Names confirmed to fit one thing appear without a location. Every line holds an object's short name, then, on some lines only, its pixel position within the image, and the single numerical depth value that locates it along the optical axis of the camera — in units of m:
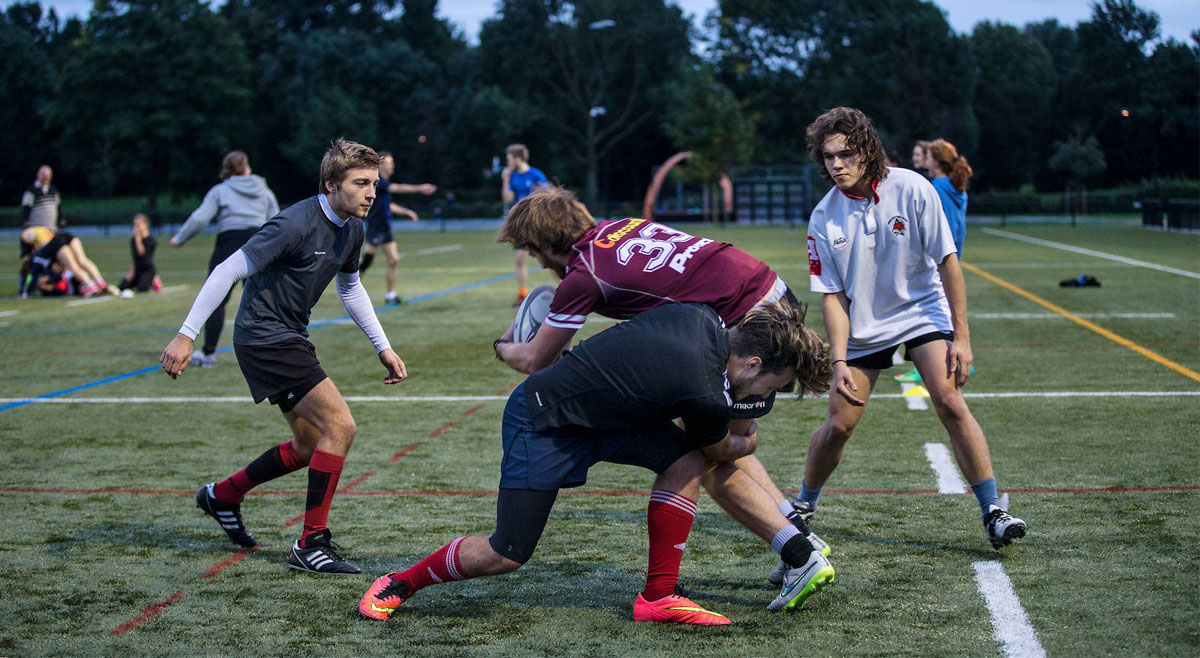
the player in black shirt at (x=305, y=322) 4.90
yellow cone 9.07
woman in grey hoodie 10.54
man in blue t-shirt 16.42
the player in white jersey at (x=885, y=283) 4.84
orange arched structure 54.08
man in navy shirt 16.41
